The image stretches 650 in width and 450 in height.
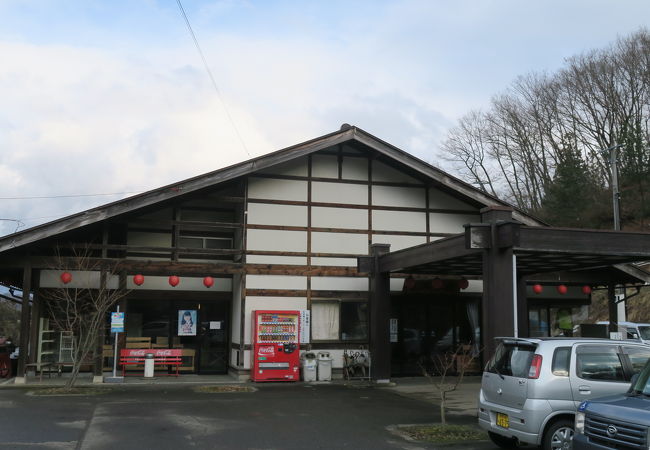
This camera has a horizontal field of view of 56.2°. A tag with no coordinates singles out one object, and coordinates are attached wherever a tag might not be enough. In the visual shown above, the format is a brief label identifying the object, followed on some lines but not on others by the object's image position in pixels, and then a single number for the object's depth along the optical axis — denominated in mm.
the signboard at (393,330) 18969
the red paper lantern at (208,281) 17478
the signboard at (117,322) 16203
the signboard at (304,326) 17656
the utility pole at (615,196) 25312
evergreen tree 37625
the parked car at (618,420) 5922
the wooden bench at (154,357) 17312
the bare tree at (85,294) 15789
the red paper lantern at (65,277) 16219
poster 18516
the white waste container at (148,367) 17125
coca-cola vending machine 16875
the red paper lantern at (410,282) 17797
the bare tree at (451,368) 18473
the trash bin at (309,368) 17281
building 17094
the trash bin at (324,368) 17422
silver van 7820
